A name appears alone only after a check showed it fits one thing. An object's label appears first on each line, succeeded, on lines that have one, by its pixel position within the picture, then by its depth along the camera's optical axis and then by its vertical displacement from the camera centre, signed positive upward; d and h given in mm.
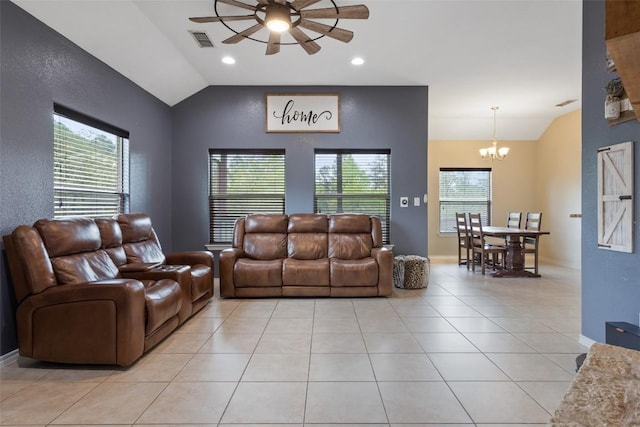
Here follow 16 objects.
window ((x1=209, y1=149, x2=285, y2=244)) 5562 +376
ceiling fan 2756 +1599
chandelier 6505 +1071
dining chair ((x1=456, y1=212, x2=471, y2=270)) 6480 -506
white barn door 2369 +70
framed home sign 5406 +1497
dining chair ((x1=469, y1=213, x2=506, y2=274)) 5902 -696
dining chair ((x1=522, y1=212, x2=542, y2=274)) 5727 -374
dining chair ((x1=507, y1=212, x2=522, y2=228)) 6586 -256
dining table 5664 -776
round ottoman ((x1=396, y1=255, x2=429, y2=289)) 4816 -938
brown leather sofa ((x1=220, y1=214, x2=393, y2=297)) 4340 -683
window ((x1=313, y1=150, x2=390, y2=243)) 5582 +426
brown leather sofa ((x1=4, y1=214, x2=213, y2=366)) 2398 -693
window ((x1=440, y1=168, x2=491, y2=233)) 7840 +319
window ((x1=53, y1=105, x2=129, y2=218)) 3262 +444
